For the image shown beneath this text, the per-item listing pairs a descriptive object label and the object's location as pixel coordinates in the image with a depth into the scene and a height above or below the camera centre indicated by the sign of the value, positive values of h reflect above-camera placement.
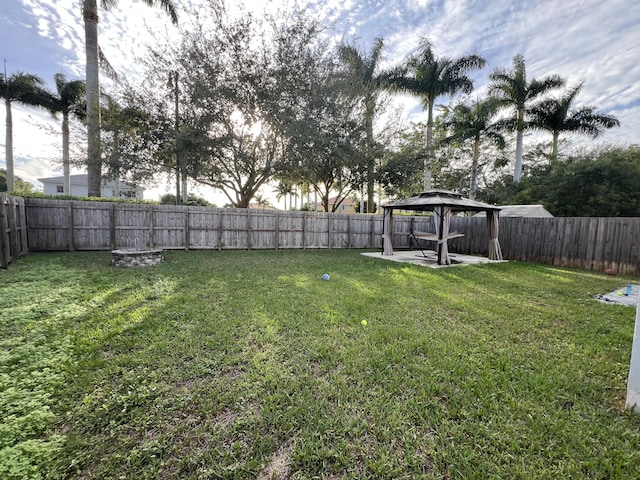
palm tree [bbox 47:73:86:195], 17.92 +7.95
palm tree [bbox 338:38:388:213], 12.73 +7.95
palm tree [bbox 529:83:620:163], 16.37 +7.24
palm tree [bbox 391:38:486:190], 15.93 +9.25
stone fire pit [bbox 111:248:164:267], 6.08 -0.99
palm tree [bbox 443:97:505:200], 17.28 +7.03
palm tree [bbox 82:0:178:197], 9.59 +4.48
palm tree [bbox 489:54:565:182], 16.28 +8.98
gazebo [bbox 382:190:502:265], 7.94 +0.49
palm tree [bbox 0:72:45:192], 17.11 +7.85
